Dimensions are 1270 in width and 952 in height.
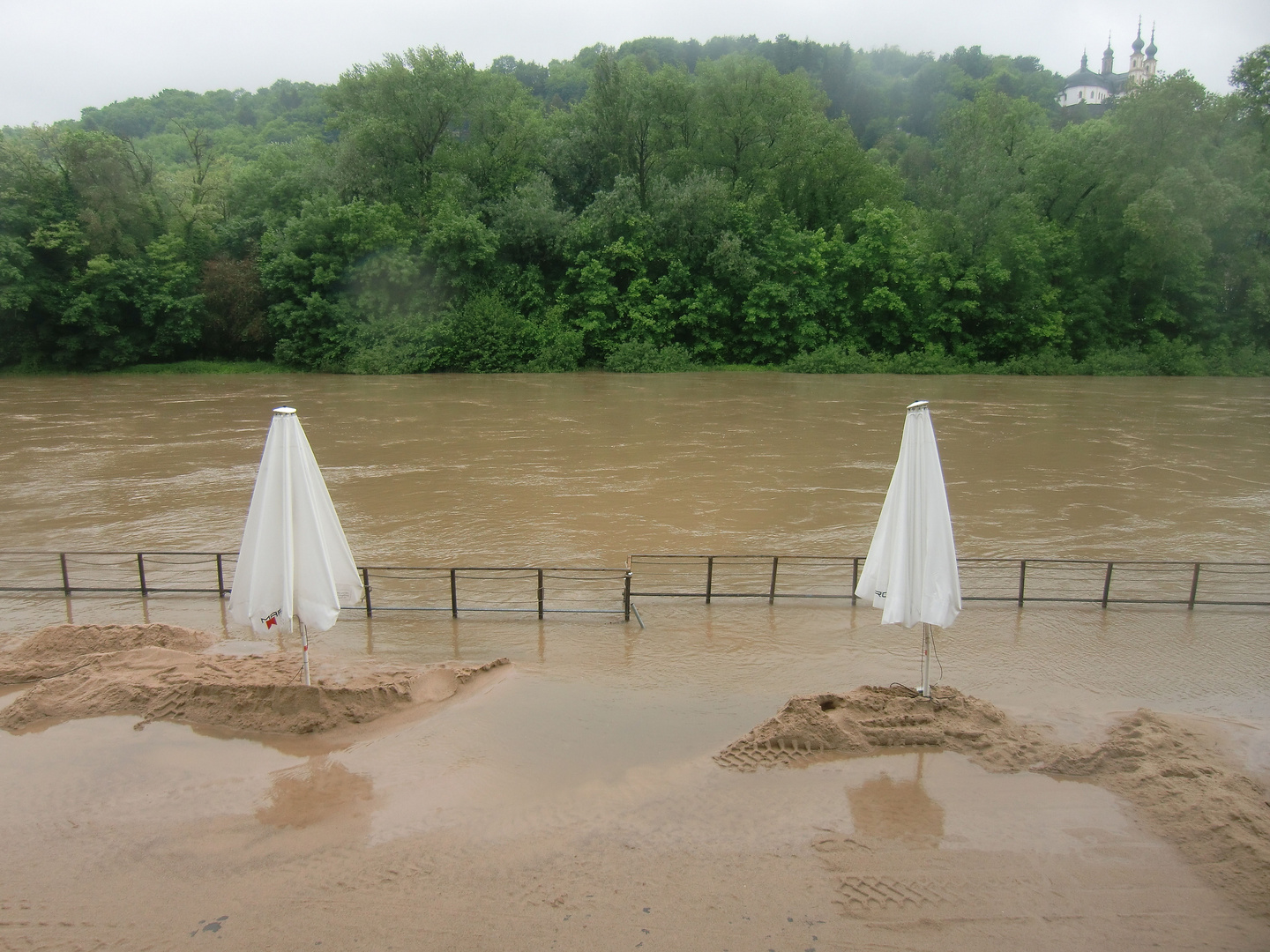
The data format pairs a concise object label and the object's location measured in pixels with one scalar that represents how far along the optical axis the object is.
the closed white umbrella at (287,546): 8.40
